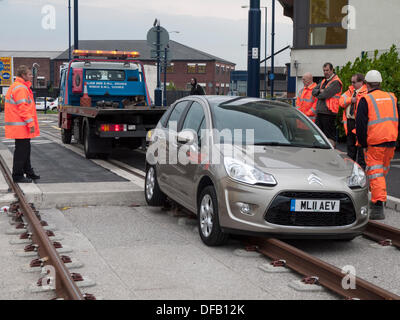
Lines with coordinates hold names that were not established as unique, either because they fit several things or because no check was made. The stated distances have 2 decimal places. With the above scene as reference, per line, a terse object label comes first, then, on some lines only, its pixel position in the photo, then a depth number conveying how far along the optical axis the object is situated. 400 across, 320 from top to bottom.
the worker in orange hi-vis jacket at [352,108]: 9.67
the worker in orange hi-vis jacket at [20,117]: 9.44
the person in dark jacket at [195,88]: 18.17
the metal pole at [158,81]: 18.06
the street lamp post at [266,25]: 50.81
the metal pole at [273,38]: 46.61
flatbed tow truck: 13.76
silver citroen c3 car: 6.03
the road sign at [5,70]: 46.25
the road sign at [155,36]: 18.03
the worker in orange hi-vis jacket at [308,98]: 11.34
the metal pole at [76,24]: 28.11
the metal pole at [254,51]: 11.75
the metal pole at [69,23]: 45.86
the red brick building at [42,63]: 97.98
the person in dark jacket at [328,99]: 10.70
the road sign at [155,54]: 18.10
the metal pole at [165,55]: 20.95
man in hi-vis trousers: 7.85
